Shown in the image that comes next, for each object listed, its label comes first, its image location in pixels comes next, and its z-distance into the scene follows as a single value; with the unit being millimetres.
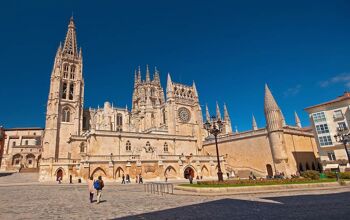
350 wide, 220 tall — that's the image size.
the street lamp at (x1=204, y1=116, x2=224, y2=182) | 18069
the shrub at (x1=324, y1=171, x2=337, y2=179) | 20203
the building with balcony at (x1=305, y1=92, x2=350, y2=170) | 29578
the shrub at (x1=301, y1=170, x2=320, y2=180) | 19014
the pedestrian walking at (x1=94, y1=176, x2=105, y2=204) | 11275
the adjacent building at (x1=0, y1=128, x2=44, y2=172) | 56906
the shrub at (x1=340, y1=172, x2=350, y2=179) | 18016
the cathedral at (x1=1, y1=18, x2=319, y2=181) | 33375
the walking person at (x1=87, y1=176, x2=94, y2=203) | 11397
